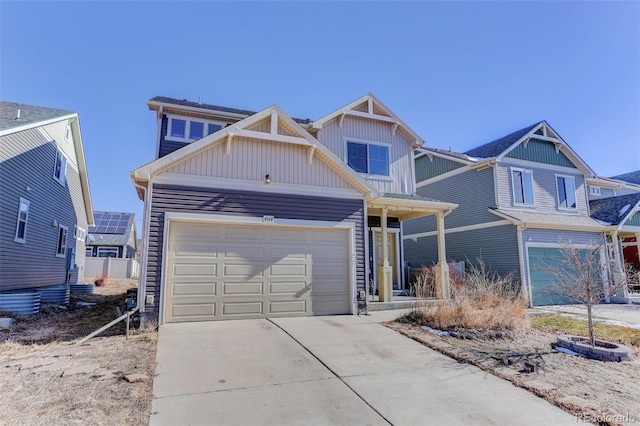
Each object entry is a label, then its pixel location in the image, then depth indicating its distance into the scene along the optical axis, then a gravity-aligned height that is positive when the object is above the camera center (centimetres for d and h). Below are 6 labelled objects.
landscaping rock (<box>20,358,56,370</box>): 519 -143
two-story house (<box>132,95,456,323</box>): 810 +106
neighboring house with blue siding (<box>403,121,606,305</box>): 1445 +266
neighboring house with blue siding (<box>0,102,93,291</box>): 1105 +273
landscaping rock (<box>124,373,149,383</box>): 454 -144
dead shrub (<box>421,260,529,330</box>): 797 -110
